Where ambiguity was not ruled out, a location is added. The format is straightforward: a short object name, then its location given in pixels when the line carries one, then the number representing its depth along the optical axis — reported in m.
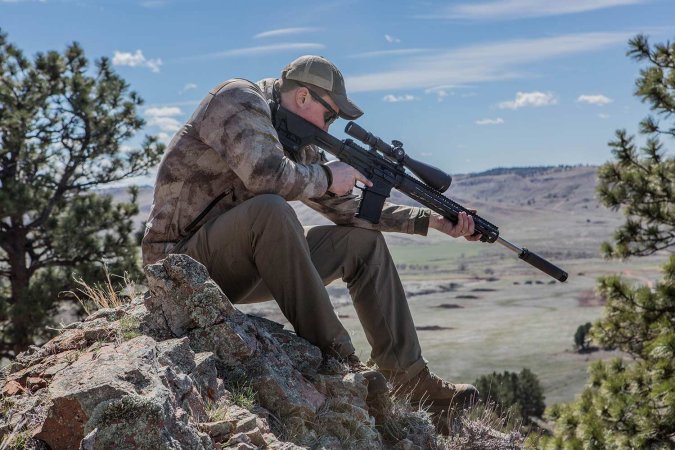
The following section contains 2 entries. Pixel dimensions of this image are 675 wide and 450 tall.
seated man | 5.12
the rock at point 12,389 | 4.46
